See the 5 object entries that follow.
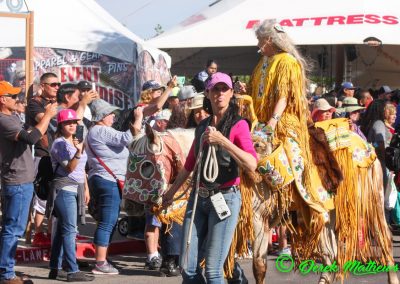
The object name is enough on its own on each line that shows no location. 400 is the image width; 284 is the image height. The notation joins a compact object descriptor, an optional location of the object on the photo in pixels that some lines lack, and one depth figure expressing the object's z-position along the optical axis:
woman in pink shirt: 6.30
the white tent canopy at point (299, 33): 17.89
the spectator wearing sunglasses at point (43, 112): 10.13
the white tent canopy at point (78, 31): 13.37
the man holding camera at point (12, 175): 8.16
